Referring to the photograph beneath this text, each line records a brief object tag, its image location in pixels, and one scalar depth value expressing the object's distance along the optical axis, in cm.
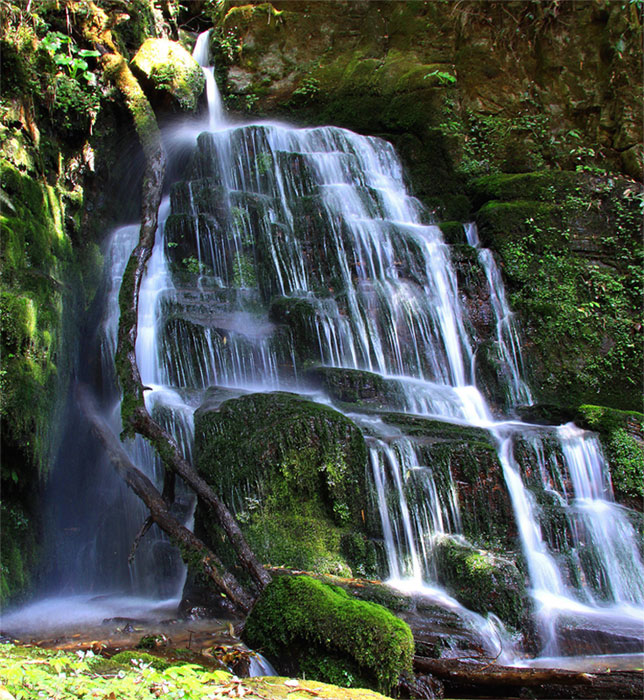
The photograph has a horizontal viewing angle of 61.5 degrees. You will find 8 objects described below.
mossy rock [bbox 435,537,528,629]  516
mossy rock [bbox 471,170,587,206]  1199
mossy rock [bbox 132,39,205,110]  1288
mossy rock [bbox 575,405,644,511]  735
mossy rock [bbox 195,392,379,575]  577
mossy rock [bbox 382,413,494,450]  708
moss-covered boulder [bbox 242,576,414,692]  346
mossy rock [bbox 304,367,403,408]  837
